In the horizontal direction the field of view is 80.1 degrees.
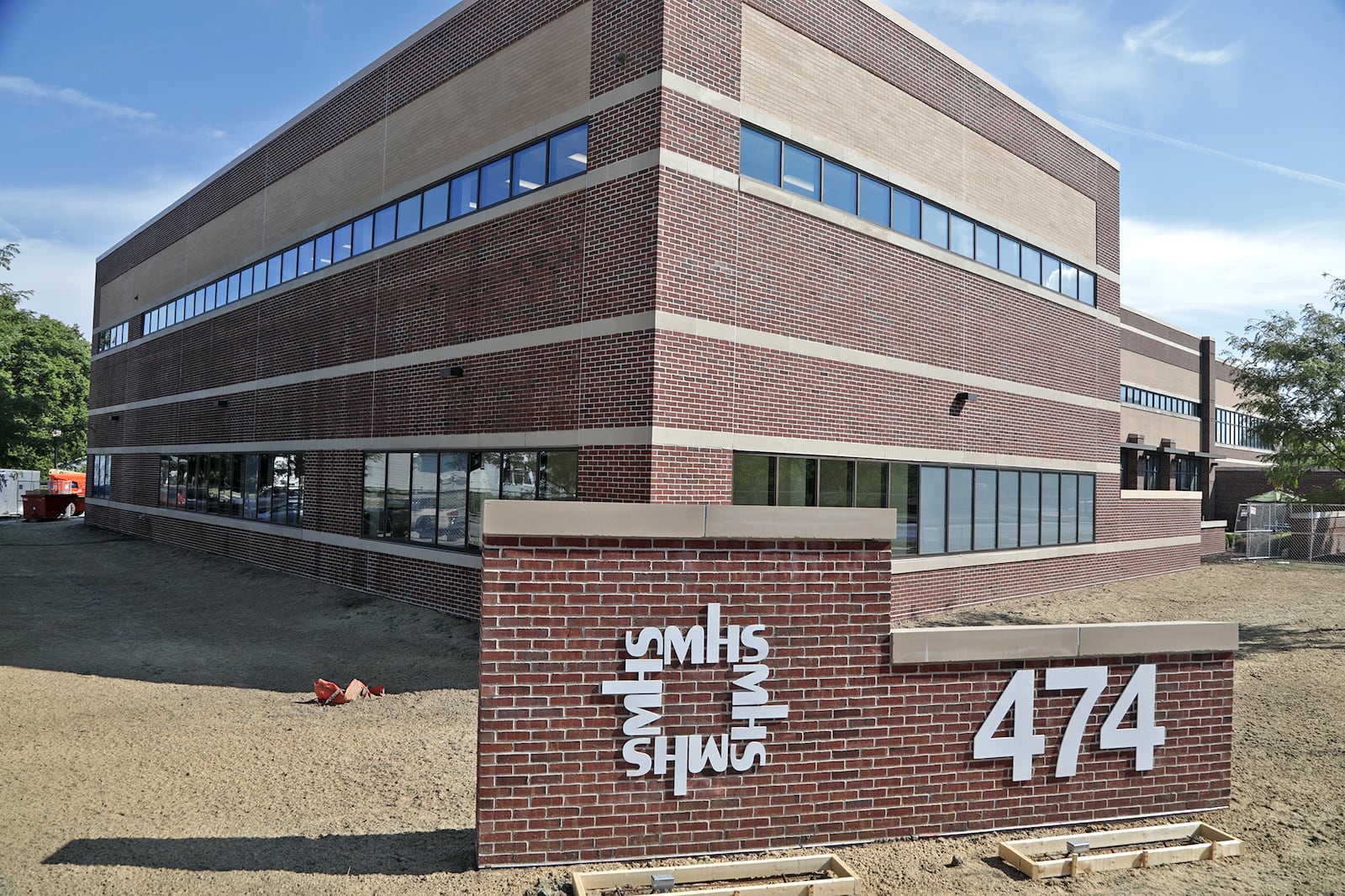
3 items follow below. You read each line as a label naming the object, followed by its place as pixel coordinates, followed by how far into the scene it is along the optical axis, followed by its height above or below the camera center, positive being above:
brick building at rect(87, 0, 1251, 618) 13.20 +3.64
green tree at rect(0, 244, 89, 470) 55.31 +5.11
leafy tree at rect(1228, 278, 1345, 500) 18.92 +2.46
